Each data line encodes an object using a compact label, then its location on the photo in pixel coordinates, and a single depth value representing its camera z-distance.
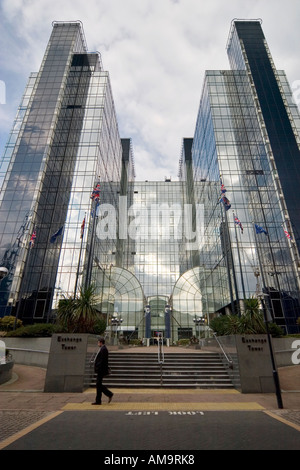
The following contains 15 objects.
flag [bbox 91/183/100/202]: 23.84
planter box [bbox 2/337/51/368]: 17.45
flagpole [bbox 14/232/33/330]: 38.00
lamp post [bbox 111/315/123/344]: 30.06
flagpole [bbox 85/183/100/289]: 33.23
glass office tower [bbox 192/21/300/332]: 39.47
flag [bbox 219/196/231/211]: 22.97
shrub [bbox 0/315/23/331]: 25.50
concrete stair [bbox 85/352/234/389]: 12.12
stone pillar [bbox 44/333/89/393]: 11.04
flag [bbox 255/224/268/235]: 25.45
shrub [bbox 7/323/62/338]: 20.69
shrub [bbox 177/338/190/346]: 35.07
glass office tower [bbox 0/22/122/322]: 39.91
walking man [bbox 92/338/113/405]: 8.54
